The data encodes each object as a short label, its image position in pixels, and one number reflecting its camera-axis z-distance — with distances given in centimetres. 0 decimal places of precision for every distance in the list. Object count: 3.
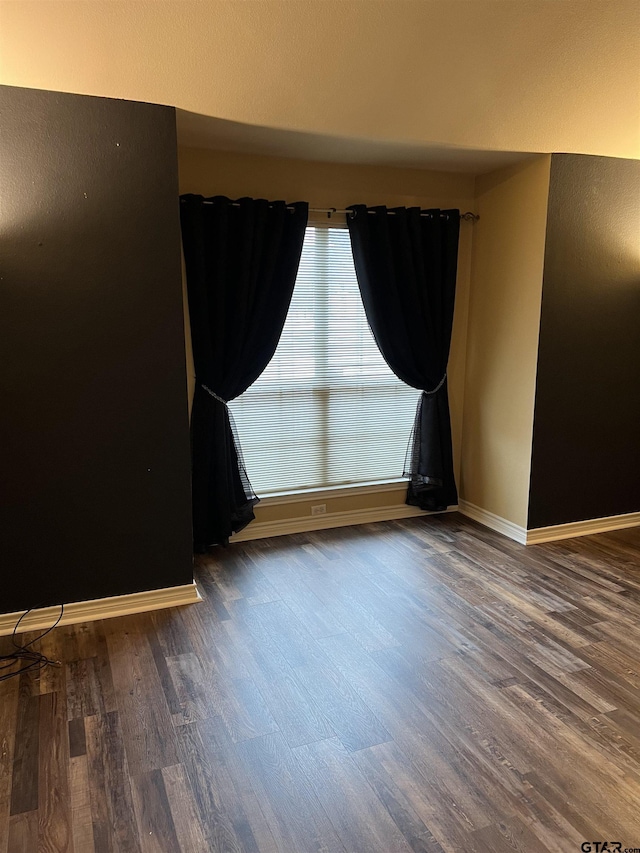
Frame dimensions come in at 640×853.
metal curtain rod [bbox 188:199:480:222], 378
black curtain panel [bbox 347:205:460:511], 388
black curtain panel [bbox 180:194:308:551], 344
